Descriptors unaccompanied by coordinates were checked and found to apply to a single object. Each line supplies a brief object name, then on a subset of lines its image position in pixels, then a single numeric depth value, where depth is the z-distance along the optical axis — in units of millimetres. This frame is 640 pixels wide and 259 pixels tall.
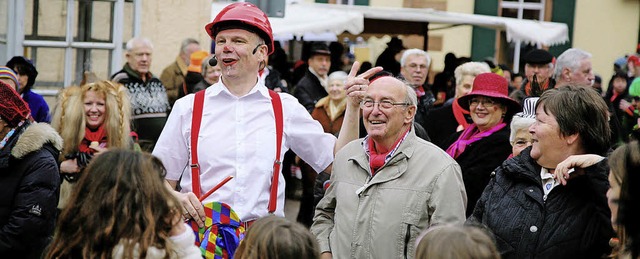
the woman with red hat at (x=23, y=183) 6113
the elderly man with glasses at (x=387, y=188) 5113
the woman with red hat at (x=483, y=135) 6934
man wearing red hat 5254
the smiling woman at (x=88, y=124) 7797
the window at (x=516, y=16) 23750
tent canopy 14656
